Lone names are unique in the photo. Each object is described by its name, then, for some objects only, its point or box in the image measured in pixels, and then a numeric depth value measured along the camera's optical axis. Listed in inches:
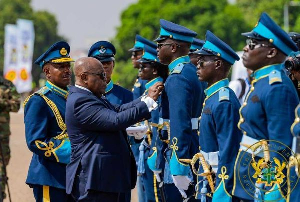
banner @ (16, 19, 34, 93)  2701.8
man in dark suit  493.0
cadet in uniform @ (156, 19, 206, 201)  564.7
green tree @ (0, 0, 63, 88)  6314.0
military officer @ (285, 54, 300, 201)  394.9
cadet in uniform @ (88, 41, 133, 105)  699.4
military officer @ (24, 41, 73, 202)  567.8
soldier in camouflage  828.0
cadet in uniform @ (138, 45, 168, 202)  638.5
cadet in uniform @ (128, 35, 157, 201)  860.6
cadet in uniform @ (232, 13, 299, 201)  423.2
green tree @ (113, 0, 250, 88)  4387.3
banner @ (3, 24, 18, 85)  2655.0
